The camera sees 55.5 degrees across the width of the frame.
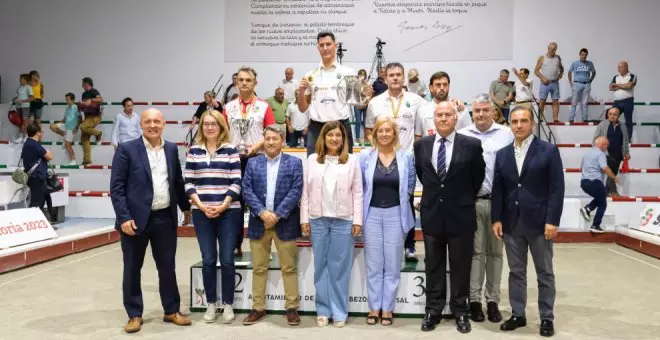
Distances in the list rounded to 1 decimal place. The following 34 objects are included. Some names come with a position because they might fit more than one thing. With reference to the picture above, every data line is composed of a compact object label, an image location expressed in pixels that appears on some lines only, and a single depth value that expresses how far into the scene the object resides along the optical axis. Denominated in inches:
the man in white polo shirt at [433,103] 194.2
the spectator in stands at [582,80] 509.0
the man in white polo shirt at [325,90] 194.5
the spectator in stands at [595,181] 348.5
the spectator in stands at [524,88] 499.8
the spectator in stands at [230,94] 472.1
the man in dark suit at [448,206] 172.1
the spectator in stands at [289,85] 506.9
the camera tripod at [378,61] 542.0
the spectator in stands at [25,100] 533.0
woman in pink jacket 178.5
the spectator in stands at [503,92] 489.7
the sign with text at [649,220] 319.7
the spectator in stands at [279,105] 476.7
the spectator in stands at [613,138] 416.5
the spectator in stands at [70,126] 497.0
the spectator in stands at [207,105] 470.0
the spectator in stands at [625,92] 496.1
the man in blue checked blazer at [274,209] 180.4
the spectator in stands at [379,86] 473.7
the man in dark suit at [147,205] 169.0
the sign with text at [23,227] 268.8
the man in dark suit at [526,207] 168.1
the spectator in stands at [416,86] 449.1
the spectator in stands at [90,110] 495.5
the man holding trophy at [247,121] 195.5
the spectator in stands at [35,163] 346.3
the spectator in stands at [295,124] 478.1
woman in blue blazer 179.6
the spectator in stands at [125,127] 480.7
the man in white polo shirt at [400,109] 197.8
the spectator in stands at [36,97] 534.9
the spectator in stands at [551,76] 518.3
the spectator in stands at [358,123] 495.2
